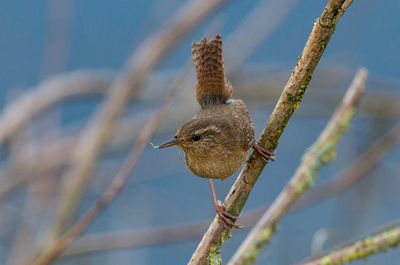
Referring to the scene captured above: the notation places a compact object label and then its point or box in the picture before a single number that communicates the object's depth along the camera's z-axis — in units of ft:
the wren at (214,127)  15.29
